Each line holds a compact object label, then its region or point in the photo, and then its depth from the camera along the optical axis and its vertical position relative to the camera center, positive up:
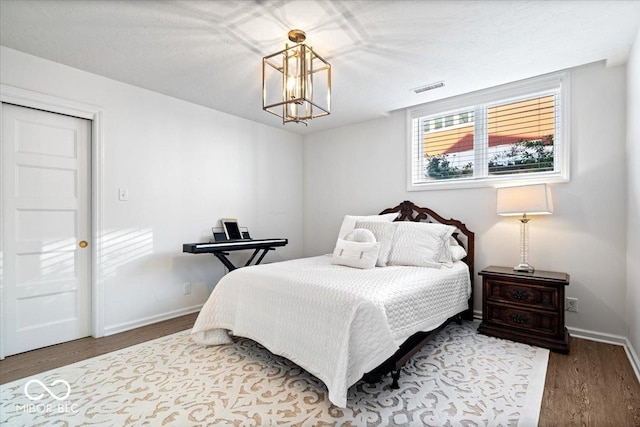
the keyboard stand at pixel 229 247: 3.12 -0.40
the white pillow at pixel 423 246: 2.88 -0.35
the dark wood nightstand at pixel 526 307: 2.50 -0.83
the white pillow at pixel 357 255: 2.71 -0.40
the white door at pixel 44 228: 2.48 -0.16
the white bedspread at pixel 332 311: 1.75 -0.69
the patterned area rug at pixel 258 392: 1.67 -1.12
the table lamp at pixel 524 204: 2.67 +0.05
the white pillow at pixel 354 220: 3.41 -0.12
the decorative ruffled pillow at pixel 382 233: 2.94 -0.24
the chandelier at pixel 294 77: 2.13 +1.09
